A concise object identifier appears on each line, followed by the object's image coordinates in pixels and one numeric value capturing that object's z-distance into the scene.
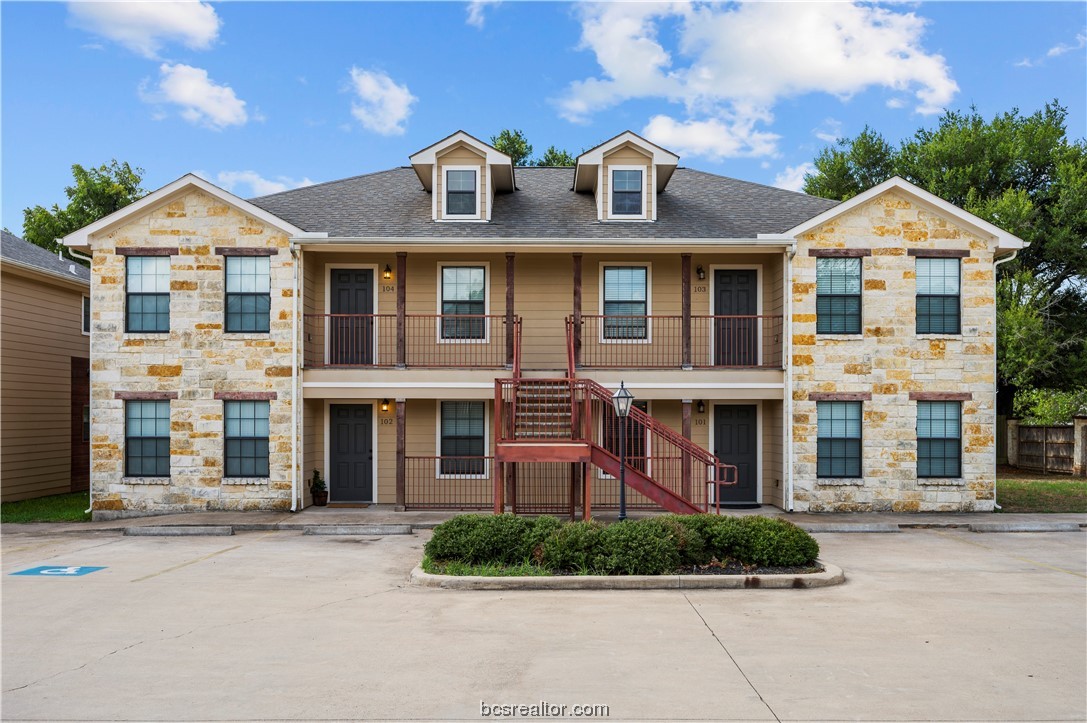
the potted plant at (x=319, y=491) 16.39
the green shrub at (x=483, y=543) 10.48
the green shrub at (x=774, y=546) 10.23
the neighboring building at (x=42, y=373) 17.98
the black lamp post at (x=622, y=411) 12.01
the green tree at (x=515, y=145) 34.19
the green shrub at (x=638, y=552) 9.98
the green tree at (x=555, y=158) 33.31
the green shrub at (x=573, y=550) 10.14
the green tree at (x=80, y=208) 31.83
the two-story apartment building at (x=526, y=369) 15.68
